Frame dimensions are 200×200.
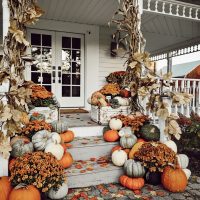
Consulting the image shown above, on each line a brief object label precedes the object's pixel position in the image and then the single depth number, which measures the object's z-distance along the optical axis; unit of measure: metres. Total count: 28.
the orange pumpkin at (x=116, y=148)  3.73
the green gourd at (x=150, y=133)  3.84
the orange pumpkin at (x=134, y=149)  3.54
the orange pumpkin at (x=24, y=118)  3.11
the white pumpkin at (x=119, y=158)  3.46
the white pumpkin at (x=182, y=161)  3.46
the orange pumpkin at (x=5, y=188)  2.65
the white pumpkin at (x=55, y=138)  3.35
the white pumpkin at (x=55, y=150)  3.15
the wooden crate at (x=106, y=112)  4.61
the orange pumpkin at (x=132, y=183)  3.14
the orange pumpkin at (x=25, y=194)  2.52
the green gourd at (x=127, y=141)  3.71
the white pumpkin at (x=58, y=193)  2.79
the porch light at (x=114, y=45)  7.21
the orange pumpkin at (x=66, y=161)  3.24
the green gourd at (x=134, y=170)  3.20
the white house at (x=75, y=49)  6.42
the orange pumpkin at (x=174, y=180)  3.05
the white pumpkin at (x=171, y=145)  3.66
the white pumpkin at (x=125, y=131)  3.86
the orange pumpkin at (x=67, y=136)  3.71
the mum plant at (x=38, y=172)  2.69
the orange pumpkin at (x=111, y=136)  3.94
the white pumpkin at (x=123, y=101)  4.69
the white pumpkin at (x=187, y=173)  3.38
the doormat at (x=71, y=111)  6.13
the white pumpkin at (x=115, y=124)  4.05
